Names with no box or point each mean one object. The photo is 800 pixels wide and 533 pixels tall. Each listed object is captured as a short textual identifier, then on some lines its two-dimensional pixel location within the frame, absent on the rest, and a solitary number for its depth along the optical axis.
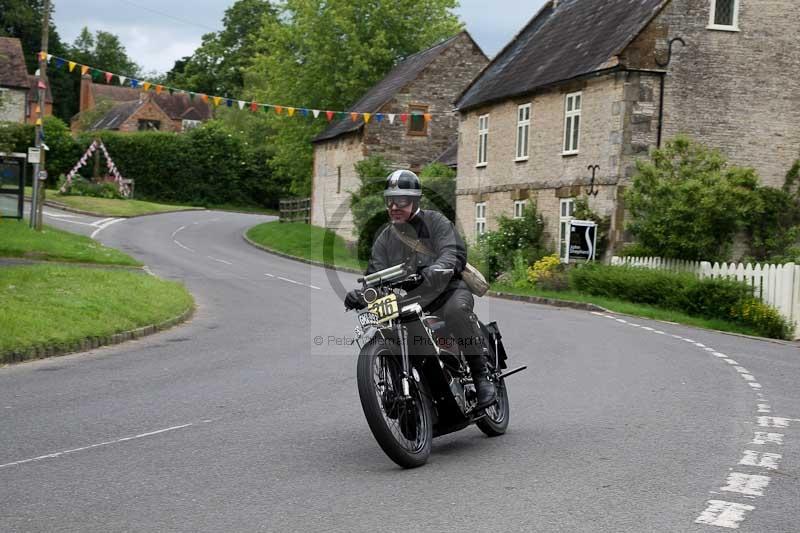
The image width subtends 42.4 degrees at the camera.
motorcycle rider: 7.70
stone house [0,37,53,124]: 79.44
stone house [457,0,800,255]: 29.42
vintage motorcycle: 6.87
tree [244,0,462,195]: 55.56
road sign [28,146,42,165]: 30.99
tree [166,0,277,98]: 96.62
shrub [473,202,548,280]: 33.31
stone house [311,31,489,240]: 50.22
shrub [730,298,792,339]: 20.80
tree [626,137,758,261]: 24.67
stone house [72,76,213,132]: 98.06
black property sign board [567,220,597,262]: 29.19
